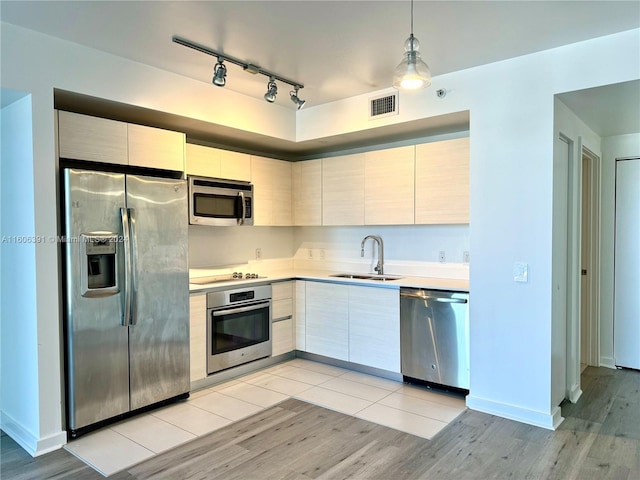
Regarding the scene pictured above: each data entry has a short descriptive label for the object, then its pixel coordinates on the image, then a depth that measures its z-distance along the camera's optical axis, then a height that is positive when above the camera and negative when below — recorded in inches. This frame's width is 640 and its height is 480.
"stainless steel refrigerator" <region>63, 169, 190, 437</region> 111.8 -16.5
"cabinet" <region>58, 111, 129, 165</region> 111.8 +25.5
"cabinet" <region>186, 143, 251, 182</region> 152.2 +25.6
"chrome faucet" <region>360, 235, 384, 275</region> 177.8 -8.8
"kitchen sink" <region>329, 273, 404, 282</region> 170.1 -18.0
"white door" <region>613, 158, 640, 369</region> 164.6 -14.2
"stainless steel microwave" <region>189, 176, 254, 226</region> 152.3 +11.5
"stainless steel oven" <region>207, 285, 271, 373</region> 148.1 -33.4
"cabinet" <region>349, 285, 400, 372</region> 150.7 -33.9
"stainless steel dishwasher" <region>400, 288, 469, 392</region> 135.8 -34.0
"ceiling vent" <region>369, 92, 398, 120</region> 146.8 +42.6
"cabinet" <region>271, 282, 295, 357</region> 170.4 -34.2
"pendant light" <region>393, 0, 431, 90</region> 81.4 +29.9
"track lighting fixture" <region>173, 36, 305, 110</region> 111.4 +47.1
